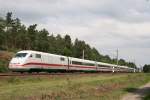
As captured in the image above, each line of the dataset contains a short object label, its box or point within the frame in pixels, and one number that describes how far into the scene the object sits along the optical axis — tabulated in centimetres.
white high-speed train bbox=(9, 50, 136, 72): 2762
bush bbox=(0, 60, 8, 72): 3380
